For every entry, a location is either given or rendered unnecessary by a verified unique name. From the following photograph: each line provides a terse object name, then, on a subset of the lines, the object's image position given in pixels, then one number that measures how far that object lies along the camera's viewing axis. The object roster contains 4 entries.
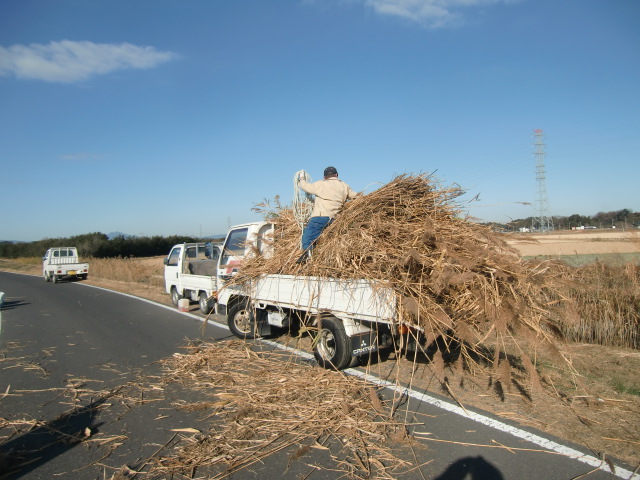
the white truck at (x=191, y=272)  11.69
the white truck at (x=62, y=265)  25.16
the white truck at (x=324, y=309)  5.30
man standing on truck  6.71
